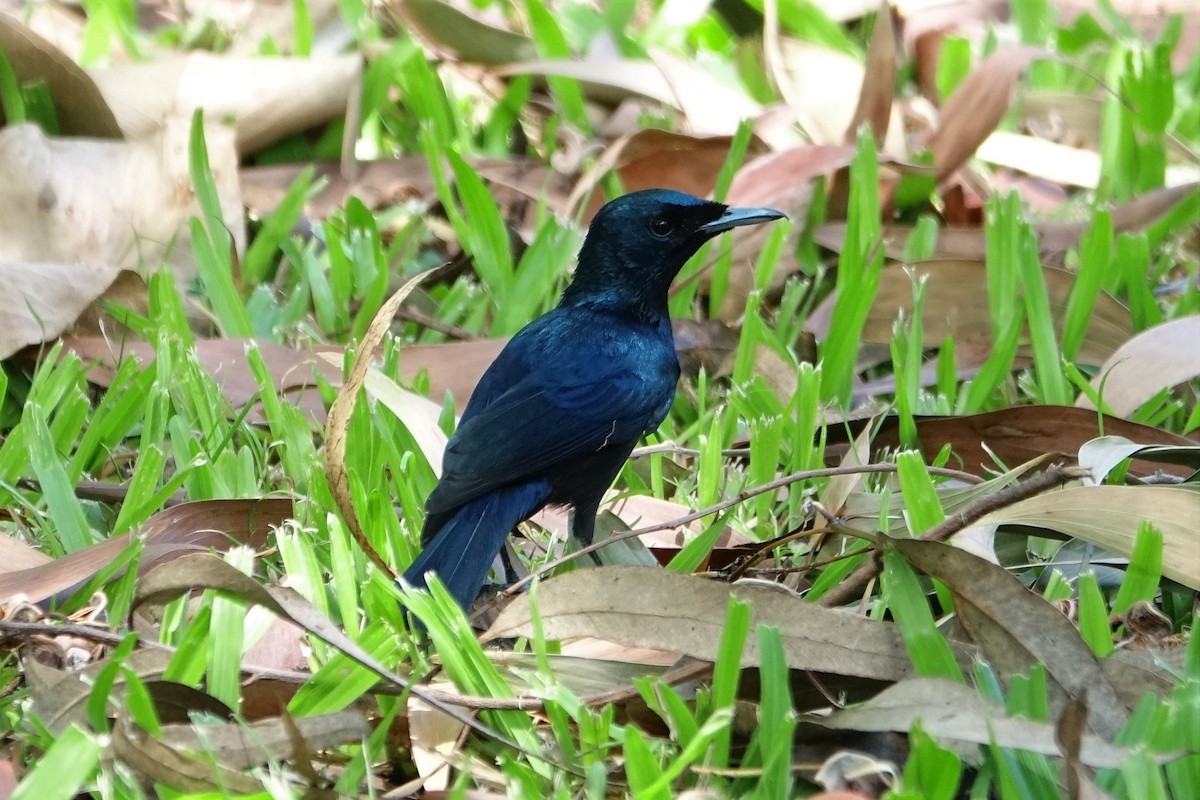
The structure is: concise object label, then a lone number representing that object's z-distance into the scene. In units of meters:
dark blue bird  6.05
